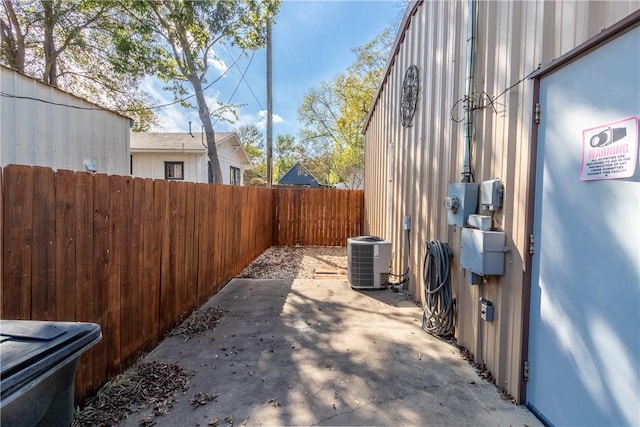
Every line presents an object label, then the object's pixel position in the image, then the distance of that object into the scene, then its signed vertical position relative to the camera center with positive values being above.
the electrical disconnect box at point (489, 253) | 2.47 -0.35
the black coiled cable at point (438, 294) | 3.40 -0.95
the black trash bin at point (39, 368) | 1.05 -0.60
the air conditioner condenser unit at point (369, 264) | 5.25 -0.95
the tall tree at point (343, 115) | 18.41 +6.80
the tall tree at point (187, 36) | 8.99 +5.04
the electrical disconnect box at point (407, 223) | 5.00 -0.25
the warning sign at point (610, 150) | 1.54 +0.31
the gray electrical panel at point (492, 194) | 2.52 +0.11
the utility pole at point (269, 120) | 9.91 +2.76
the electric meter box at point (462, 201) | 2.90 +0.06
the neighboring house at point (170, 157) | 12.99 +1.93
